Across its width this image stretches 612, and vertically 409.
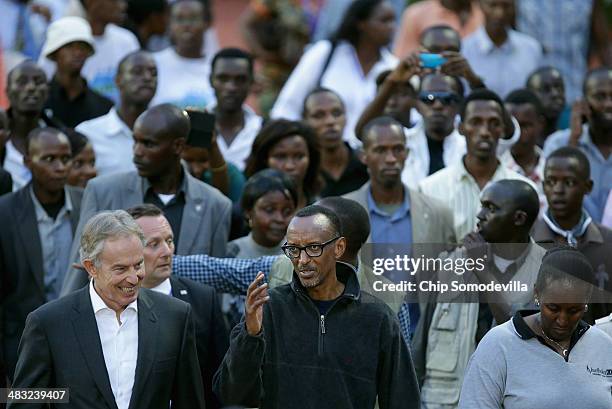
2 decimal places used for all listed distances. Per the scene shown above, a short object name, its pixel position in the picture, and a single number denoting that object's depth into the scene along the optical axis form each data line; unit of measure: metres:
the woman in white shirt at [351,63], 25.72
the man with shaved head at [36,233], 18.58
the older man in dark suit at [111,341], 14.17
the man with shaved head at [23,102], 21.89
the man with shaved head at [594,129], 22.20
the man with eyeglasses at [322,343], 14.15
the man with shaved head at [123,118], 22.02
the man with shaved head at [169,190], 18.55
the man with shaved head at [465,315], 16.59
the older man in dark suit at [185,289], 16.34
